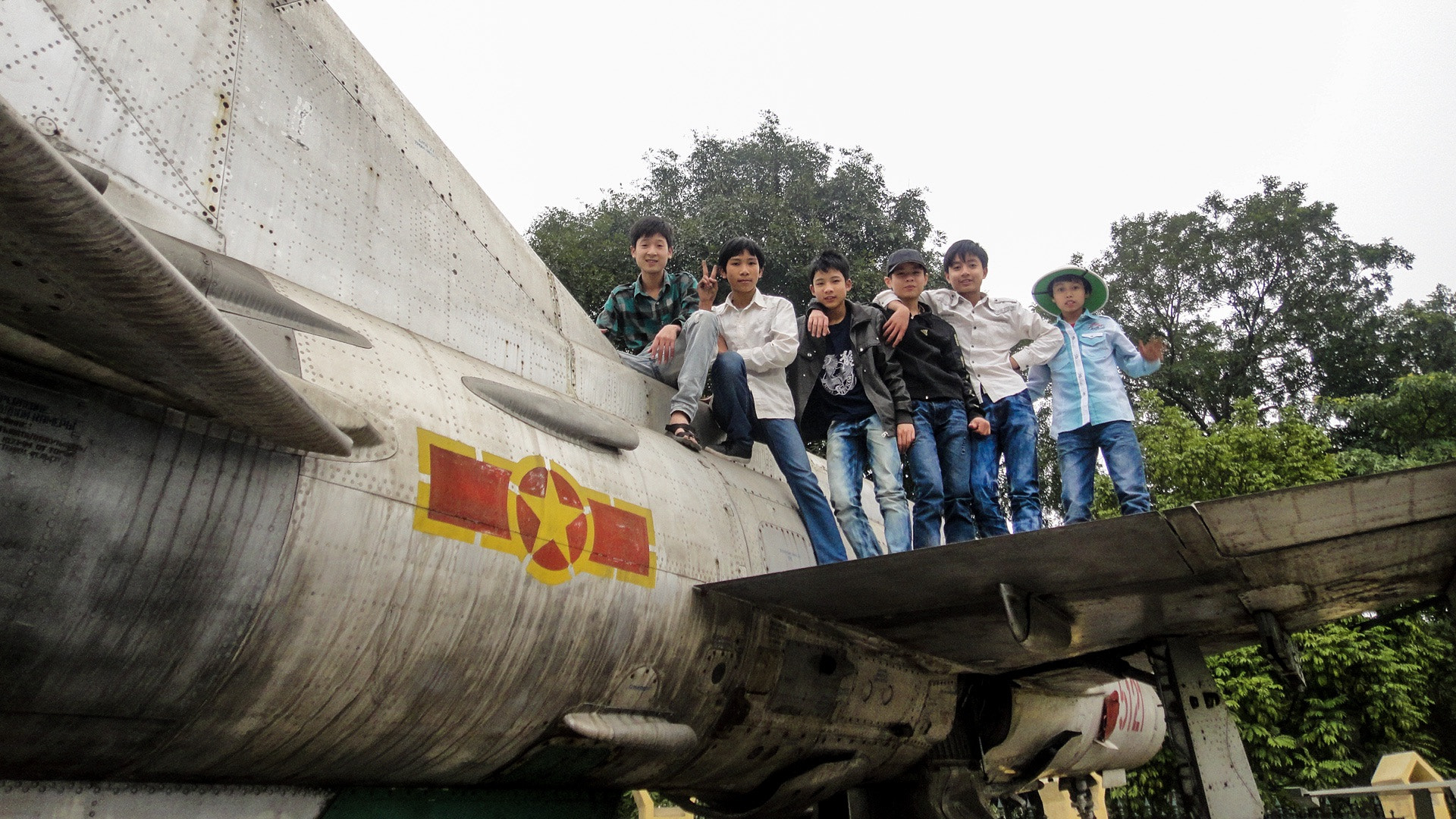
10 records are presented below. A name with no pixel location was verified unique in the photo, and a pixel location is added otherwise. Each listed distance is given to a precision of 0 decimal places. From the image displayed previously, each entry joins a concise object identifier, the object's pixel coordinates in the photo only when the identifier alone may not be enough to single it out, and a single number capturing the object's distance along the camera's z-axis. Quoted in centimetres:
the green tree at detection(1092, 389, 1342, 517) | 1608
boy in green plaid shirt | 538
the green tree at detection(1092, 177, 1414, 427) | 2567
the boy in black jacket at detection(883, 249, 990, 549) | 560
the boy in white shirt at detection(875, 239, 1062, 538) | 577
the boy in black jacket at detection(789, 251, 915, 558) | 536
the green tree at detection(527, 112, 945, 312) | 1800
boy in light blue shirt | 555
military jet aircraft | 250
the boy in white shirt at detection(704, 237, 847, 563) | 541
